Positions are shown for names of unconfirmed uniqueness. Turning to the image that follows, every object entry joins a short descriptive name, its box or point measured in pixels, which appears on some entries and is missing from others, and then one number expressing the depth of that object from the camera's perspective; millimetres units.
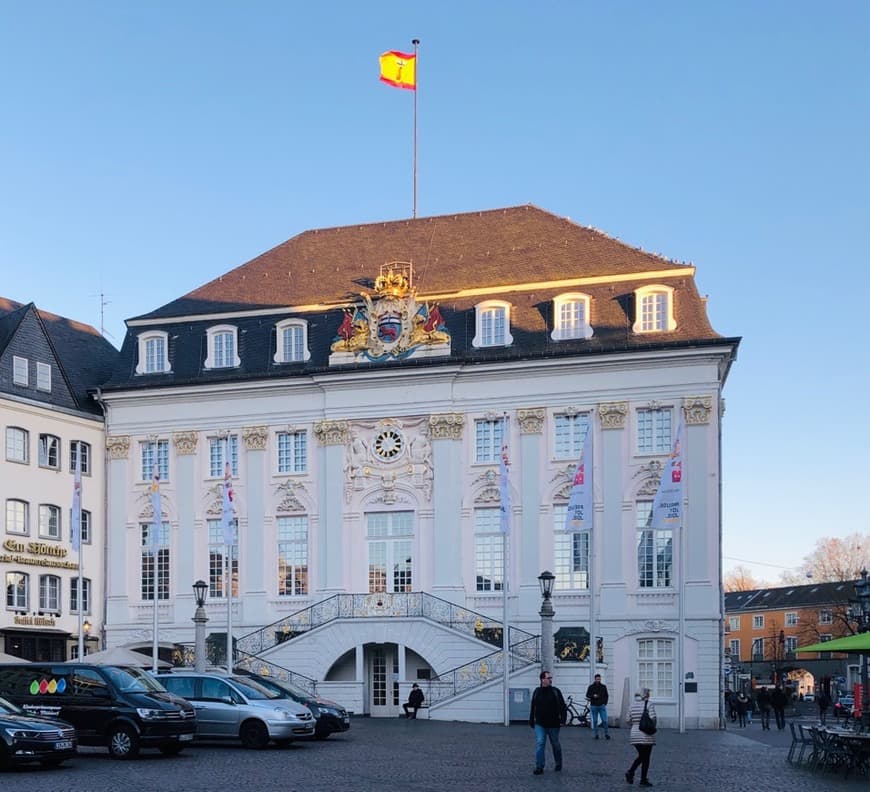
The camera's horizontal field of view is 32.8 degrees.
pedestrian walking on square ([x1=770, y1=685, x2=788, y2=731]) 54406
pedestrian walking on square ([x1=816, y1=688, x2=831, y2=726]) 66875
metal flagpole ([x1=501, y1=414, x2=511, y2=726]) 45312
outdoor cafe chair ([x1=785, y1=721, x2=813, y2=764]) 28653
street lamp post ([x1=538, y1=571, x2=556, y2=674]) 45094
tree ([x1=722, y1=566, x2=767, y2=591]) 173250
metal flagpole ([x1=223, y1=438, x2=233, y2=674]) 48906
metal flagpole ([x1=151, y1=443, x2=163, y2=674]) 49781
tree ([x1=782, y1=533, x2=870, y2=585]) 126625
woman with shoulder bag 23969
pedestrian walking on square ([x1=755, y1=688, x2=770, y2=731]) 55288
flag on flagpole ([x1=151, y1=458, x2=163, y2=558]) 49906
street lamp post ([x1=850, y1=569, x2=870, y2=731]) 41772
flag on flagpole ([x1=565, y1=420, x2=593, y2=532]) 43719
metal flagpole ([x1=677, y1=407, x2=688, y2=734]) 43812
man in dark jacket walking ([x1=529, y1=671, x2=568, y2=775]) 26094
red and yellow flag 61438
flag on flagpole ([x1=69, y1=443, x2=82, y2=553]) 49188
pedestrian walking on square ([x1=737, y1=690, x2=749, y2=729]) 58231
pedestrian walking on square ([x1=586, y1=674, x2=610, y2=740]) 38594
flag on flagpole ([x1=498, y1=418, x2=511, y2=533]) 45812
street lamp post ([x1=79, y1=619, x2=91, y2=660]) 55375
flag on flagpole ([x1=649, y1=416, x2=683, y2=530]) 41094
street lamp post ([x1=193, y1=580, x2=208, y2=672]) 50094
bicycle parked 46312
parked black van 29047
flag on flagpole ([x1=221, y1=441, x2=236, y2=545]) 48781
